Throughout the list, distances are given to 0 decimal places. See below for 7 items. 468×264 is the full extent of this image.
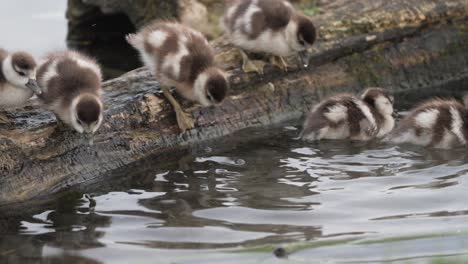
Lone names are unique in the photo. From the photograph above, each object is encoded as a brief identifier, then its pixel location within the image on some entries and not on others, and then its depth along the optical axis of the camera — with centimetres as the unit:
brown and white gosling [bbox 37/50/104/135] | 1012
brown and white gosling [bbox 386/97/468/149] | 1202
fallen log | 1024
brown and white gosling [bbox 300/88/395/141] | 1242
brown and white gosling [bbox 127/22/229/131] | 1162
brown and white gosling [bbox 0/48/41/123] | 1054
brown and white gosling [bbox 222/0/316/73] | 1291
